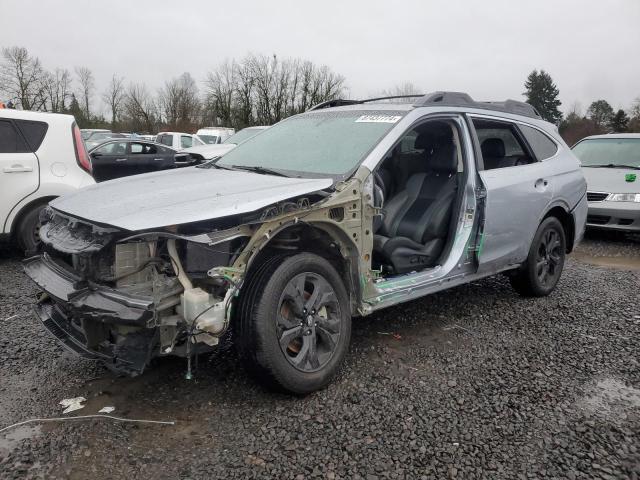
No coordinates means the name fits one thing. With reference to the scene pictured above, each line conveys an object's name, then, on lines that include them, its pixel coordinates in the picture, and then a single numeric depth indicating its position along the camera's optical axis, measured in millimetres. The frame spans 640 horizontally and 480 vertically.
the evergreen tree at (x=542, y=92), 61131
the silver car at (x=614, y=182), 7801
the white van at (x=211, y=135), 23173
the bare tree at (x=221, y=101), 44406
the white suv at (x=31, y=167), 5863
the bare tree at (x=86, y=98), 49456
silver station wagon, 2570
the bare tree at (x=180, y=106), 44906
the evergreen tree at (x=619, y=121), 47338
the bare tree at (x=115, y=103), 51219
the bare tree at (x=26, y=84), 35797
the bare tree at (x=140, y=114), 44719
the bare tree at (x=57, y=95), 45691
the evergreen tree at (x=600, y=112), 54919
